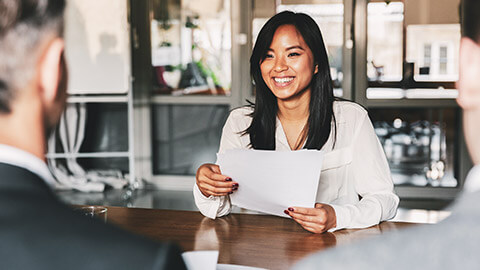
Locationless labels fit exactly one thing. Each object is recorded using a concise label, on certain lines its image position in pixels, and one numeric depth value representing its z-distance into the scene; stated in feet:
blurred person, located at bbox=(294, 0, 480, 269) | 1.59
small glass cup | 4.25
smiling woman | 6.05
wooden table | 4.13
